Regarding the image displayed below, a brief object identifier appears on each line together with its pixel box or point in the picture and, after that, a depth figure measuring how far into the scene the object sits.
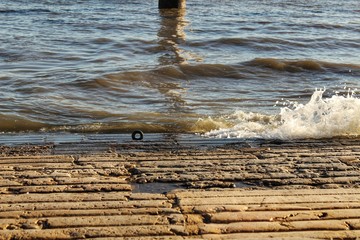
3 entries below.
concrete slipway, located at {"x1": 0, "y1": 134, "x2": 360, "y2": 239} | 3.91
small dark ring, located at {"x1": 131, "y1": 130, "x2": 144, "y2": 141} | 6.58
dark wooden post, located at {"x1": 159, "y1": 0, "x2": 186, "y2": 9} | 22.49
